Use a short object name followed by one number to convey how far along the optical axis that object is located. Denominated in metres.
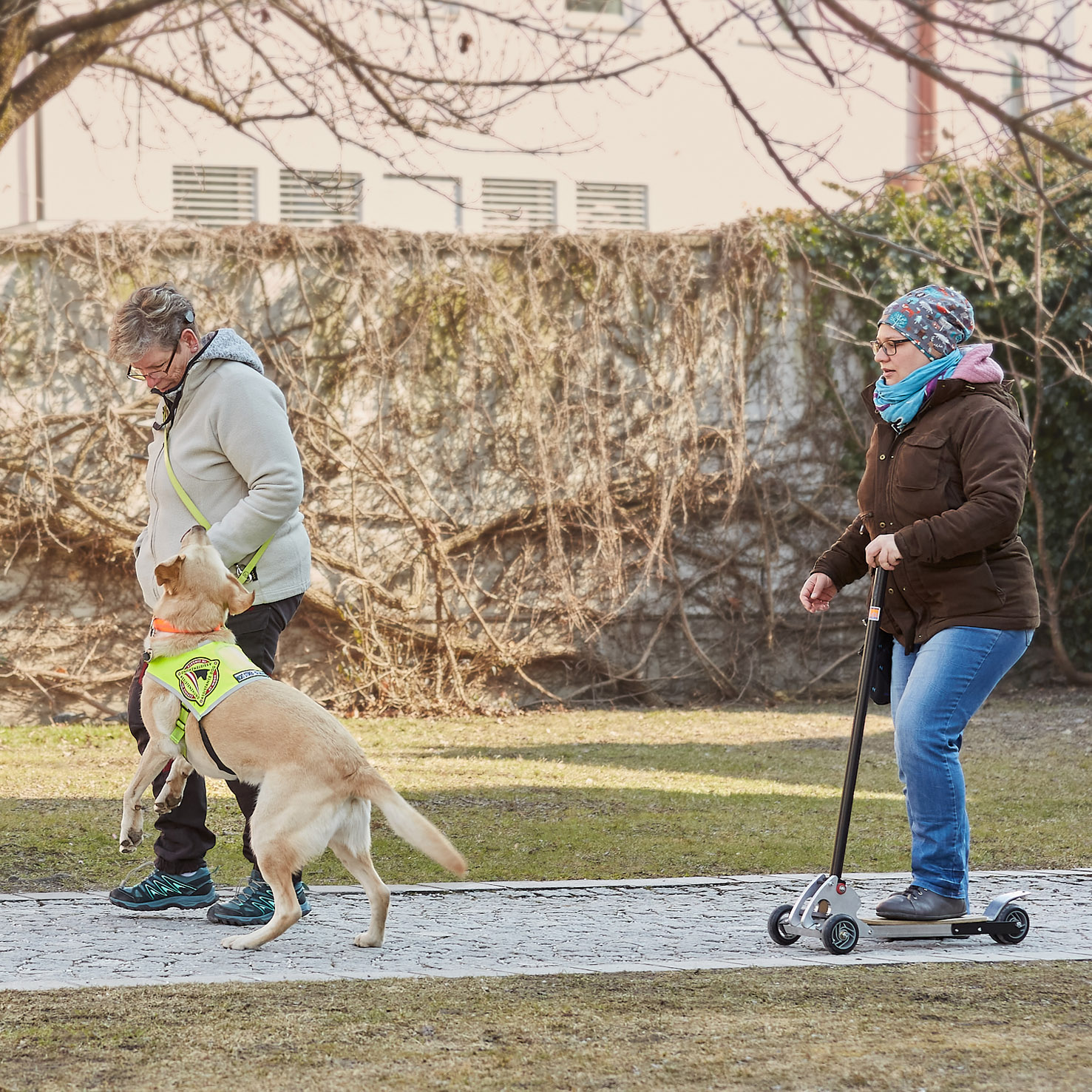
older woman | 9.04
